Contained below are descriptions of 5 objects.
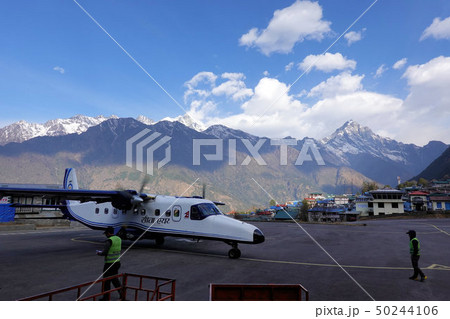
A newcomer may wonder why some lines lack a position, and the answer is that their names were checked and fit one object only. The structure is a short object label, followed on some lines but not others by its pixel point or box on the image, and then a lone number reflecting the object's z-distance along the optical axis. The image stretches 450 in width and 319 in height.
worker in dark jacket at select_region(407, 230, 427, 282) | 9.47
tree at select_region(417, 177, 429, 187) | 174.57
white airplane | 13.70
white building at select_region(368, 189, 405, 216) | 75.21
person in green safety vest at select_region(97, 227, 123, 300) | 8.30
